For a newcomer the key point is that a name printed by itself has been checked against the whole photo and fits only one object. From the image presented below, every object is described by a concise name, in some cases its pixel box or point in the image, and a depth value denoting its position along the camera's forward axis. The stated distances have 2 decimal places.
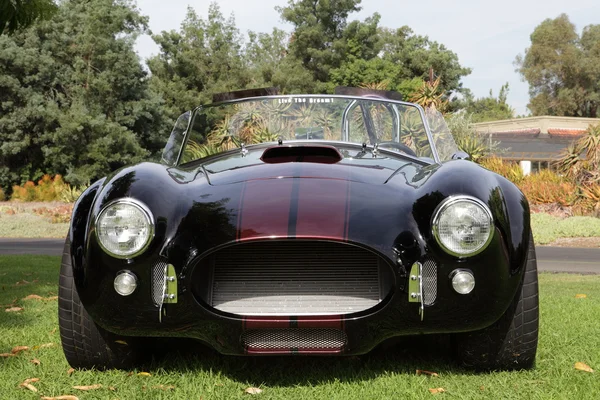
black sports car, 2.57
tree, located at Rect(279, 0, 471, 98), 43.50
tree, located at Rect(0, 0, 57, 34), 6.59
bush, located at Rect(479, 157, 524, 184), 18.73
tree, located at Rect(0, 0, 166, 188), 28.05
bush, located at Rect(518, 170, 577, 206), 16.45
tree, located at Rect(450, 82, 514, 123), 57.44
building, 32.41
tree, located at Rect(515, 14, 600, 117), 52.97
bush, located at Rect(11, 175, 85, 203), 24.05
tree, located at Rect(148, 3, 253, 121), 42.97
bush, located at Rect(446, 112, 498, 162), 17.94
